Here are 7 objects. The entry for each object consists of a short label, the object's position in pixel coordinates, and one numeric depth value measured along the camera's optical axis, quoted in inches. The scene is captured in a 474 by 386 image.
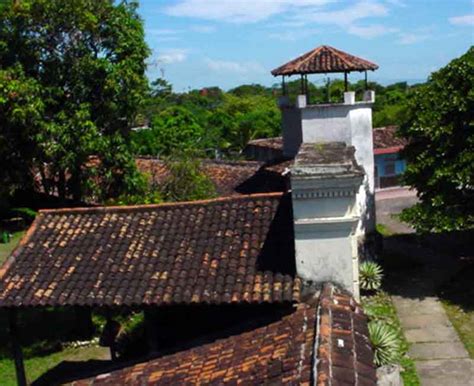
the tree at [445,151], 624.7
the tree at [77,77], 690.8
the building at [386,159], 1280.8
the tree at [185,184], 719.1
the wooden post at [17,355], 399.9
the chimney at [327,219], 305.9
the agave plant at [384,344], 362.3
